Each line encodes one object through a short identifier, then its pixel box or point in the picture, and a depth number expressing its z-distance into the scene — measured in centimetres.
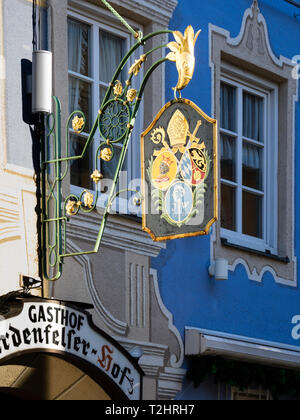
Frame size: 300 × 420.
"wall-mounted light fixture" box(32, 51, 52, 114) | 1426
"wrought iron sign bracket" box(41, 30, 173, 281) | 1354
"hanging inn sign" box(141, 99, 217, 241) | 1292
